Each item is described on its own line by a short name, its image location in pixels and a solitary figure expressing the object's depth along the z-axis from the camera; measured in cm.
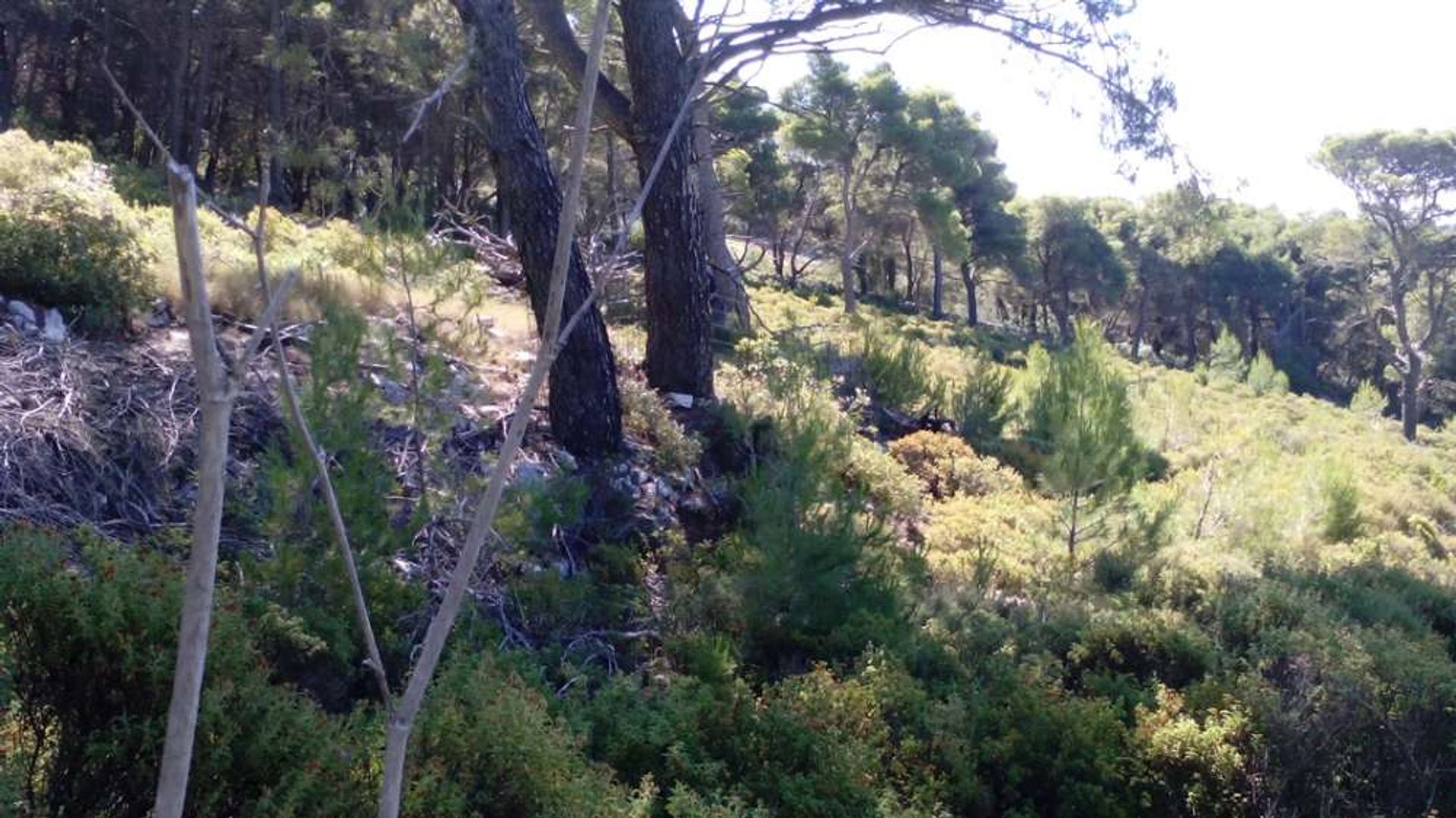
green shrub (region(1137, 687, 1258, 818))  439
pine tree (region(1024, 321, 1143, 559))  727
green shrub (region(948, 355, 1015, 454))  1023
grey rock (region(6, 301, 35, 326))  511
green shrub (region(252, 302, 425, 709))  374
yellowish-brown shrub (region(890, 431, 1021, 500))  870
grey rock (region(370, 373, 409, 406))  541
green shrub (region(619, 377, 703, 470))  681
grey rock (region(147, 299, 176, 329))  580
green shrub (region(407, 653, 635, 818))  305
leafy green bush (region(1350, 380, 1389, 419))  2930
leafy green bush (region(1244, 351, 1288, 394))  2775
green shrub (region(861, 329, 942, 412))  1027
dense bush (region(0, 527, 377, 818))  274
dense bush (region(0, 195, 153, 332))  536
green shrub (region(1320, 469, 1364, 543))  929
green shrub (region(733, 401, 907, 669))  507
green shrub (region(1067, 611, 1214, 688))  554
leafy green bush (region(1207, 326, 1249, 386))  2955
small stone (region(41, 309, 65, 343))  503
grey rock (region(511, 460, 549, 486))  530
